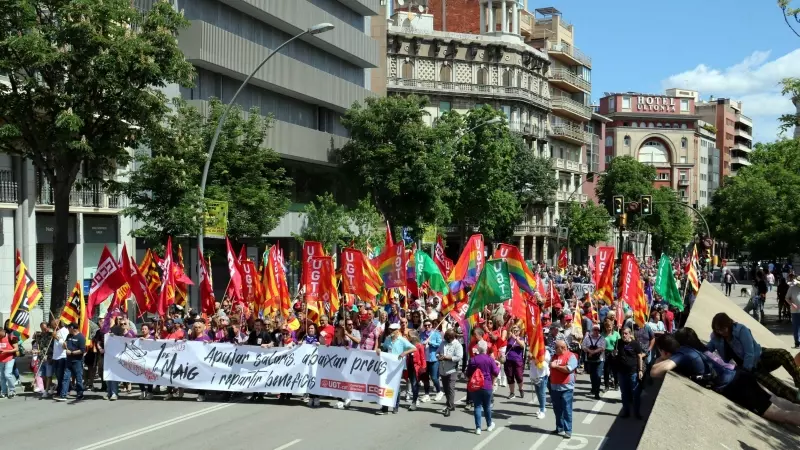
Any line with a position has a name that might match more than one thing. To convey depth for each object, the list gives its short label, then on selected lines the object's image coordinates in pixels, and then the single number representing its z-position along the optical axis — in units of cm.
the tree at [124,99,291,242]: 2405
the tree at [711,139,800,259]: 3381
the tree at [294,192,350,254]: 3678
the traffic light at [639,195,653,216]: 3631
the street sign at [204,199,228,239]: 2436
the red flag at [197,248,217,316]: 2173
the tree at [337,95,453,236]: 4112
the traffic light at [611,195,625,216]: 3562
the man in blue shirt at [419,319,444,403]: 1647
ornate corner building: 6769
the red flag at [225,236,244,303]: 2219
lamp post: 2214
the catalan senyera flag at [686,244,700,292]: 2592
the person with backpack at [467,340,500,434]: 1371
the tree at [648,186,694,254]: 9706
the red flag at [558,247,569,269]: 4328
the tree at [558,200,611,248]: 7725
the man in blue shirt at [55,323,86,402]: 1664
